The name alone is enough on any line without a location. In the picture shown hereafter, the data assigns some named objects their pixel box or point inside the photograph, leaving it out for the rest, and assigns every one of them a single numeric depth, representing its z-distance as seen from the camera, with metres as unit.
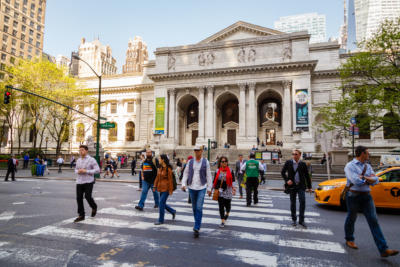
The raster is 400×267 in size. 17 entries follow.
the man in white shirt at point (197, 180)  5.53
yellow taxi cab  8.09
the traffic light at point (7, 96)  16.59
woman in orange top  6.23
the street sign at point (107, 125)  20.50
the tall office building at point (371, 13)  105.75
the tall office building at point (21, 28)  56.75
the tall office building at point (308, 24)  183.38
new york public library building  35.81
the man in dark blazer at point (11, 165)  16.62
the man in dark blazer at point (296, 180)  6.41
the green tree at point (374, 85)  18.19
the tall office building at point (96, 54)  105.06
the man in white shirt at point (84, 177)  6.42
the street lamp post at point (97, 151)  20.36
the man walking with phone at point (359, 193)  4.53
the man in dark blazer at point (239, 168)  11.60
